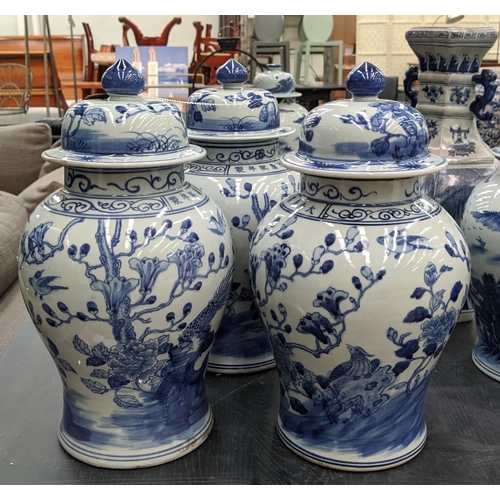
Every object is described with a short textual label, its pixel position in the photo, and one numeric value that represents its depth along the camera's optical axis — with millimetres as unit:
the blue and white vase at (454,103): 1229
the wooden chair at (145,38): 5352
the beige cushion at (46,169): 2521
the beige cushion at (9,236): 1762
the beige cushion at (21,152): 2592
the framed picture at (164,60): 4492
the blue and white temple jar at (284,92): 1797
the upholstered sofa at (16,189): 1736
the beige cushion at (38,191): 2118
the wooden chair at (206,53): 5101
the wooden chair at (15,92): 3902
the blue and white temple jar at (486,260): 1063
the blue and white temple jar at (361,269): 806
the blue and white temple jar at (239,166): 1063
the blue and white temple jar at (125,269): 822
